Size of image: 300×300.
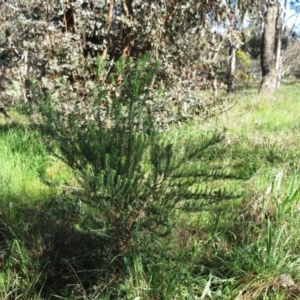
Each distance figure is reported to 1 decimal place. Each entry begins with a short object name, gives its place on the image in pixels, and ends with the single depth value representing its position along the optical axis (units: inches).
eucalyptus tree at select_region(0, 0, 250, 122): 173.8
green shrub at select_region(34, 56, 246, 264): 72.8
